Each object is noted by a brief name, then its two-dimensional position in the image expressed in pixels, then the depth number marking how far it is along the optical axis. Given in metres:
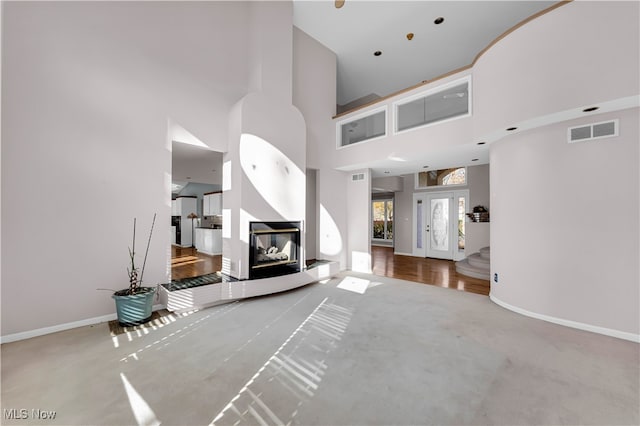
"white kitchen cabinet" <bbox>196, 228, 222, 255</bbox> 7.28
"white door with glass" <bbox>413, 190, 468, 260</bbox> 7.56
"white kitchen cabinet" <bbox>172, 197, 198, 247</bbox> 9.32
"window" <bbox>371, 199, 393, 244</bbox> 10.88
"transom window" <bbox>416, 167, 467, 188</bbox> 7.68
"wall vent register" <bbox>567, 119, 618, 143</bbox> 2.88
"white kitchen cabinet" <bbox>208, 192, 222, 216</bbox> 8.34
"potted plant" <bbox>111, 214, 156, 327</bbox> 2.96
